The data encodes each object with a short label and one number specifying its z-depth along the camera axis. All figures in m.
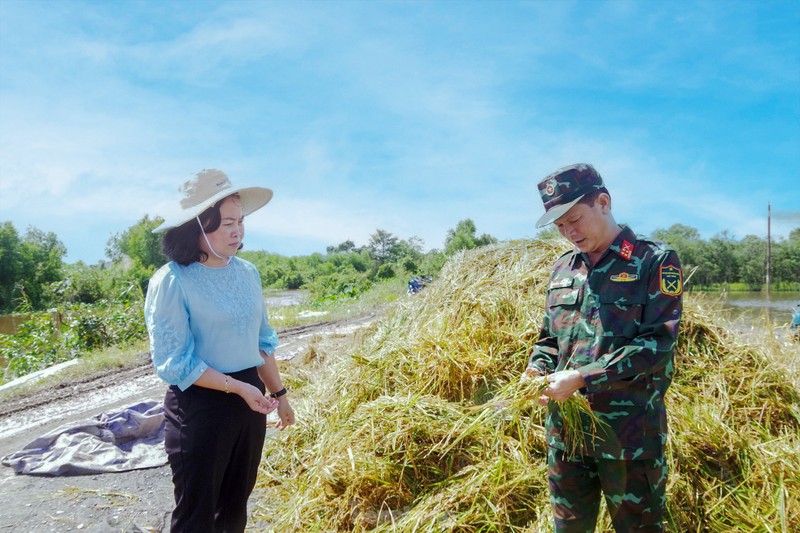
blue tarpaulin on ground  3.88
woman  1.83
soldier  1.62
